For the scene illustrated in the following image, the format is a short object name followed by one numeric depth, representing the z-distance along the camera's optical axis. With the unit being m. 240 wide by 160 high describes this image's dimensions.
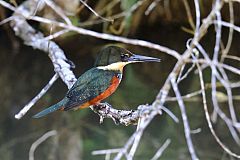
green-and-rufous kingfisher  5.09
